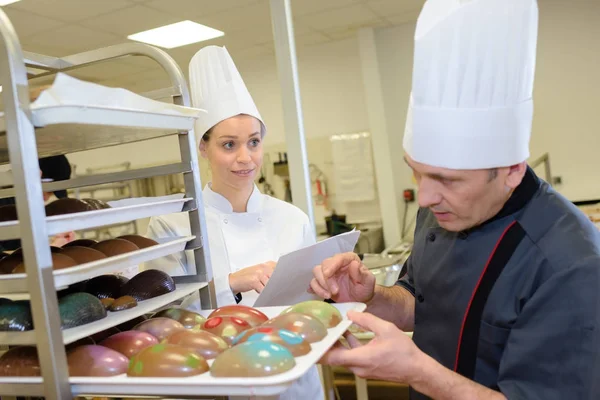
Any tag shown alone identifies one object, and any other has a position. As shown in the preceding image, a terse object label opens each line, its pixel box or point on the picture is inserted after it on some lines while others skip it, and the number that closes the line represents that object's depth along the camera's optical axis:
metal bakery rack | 0.75
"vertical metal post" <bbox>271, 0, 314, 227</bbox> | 2.14
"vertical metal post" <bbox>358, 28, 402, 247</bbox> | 5.08
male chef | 0.99
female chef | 1.67
